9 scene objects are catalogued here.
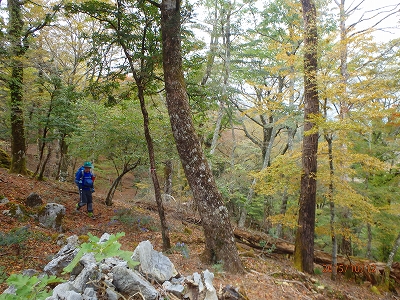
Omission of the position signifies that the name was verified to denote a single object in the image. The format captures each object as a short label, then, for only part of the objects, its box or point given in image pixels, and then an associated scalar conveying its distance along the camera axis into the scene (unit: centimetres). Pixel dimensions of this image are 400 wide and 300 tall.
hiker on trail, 726
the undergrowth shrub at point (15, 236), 441
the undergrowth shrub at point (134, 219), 758
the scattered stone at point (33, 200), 645
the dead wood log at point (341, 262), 820
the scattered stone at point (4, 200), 601
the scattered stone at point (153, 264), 283
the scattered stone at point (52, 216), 583
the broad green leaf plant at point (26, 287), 165
